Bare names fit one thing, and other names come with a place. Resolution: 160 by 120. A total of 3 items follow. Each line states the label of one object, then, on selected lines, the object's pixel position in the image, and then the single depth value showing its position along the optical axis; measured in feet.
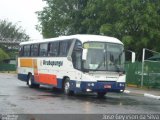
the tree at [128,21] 141.79
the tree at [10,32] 379.76
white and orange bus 70.54
